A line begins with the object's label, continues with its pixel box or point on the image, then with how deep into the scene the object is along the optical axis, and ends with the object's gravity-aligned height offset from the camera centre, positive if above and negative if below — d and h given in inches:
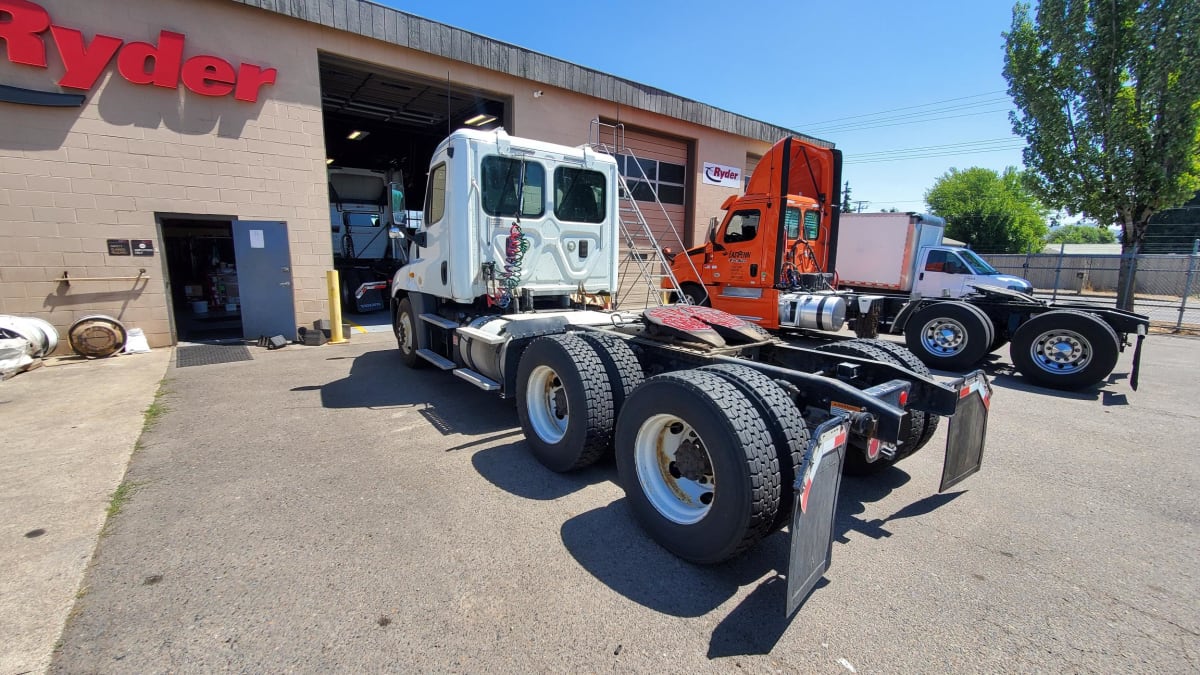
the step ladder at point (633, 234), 514.2 +43.2
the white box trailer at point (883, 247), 539.5 +31.0
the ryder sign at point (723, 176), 624.7 +121.9
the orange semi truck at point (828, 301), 267.6 -17.0
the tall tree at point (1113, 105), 501.0 +182.6
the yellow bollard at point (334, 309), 373.1 -29.8
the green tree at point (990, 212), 1665.8 +219.9
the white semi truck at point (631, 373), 98.5 -26.8
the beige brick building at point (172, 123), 298.2 +92.4
